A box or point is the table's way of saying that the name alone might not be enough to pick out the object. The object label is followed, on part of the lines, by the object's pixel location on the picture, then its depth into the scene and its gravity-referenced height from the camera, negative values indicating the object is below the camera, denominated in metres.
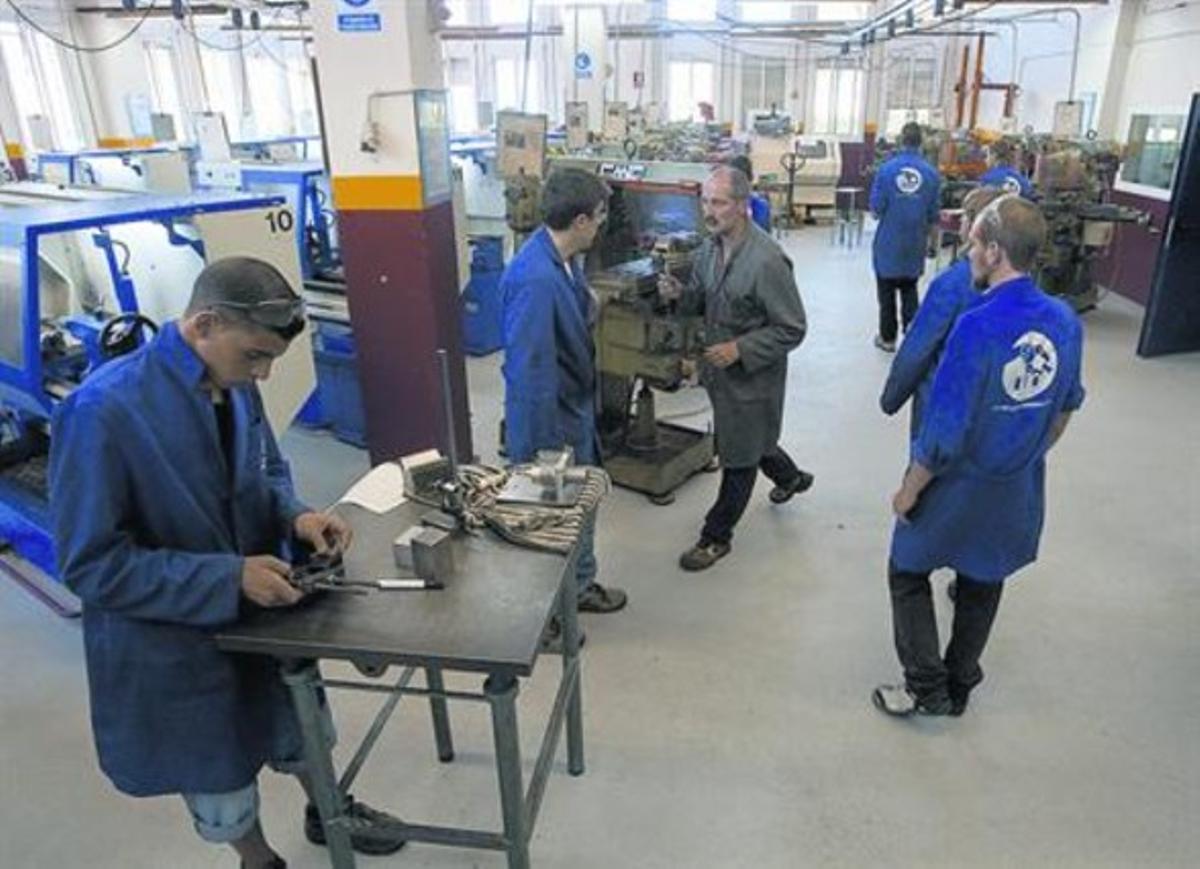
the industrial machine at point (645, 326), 3.36 -0.74
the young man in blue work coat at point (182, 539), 1.27 -0.61
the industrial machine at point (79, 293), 2.59 -0.51
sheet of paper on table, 1.87 -0.77
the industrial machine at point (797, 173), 10.48 -0.49
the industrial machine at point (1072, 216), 6.02 -0.62
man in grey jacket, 2.72 -0.64
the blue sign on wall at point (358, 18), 3.02 +0.44
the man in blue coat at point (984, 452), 1.81 -0.72
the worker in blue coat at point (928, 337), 2.20 -0.56
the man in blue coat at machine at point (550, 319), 2.30 -0.49
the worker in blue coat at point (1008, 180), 5.34 -0.32
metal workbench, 1.34 -0.79
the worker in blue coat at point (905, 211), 5.33 -0.50
